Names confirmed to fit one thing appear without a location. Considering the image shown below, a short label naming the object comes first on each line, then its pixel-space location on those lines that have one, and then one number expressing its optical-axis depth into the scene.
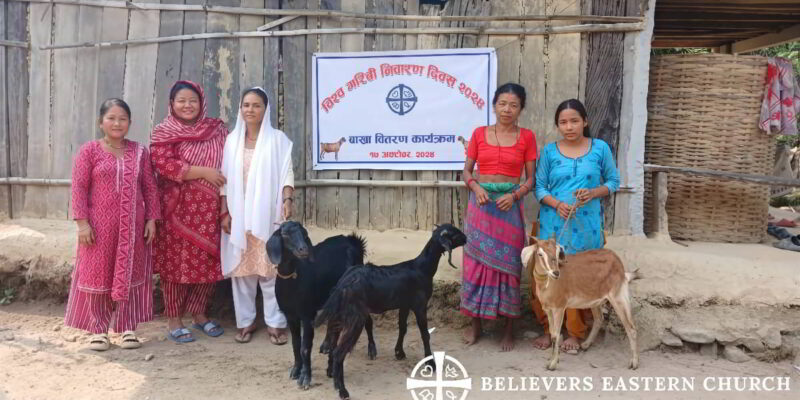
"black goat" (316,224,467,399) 3.02
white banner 4.56
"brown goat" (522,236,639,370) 3.39
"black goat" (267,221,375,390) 3.06
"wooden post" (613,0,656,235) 4.37
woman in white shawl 3.80
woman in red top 3.62
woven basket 4.81
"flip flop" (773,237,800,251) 4.58
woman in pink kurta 3.68
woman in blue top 3.57
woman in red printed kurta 3.85
